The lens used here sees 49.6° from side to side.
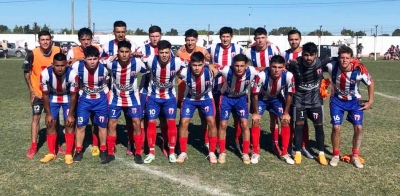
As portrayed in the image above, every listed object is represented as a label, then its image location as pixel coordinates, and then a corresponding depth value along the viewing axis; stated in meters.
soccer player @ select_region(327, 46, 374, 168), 5.72
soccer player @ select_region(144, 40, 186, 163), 5.82
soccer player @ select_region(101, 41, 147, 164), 5.71
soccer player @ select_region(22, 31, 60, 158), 6.16
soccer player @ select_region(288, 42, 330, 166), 5.80
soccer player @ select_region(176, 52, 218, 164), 5.80
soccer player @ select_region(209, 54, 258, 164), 5.79
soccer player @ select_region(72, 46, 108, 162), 5.63
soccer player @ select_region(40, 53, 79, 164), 5.61
